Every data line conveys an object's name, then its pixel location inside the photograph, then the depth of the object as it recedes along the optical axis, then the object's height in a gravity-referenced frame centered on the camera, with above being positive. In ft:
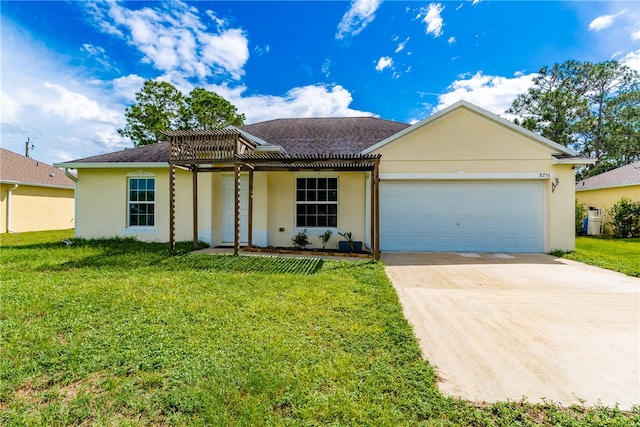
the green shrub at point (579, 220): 45.88 -0.75
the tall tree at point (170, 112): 75.25 +29.50
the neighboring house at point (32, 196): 43.09 +3.16
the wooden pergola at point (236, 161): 25.05 +5.30
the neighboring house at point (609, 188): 43.96 +4.87
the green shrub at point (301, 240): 31.09 -2.94
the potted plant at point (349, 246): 29.54 -3.41
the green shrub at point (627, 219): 41.47 -0.49
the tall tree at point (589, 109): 68.33 +29.28
